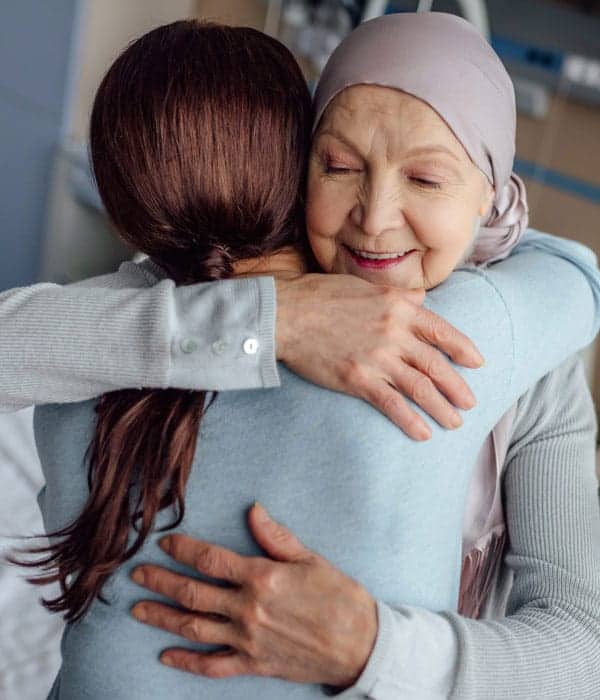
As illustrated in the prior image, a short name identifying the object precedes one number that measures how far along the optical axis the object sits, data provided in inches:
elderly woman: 40.4
